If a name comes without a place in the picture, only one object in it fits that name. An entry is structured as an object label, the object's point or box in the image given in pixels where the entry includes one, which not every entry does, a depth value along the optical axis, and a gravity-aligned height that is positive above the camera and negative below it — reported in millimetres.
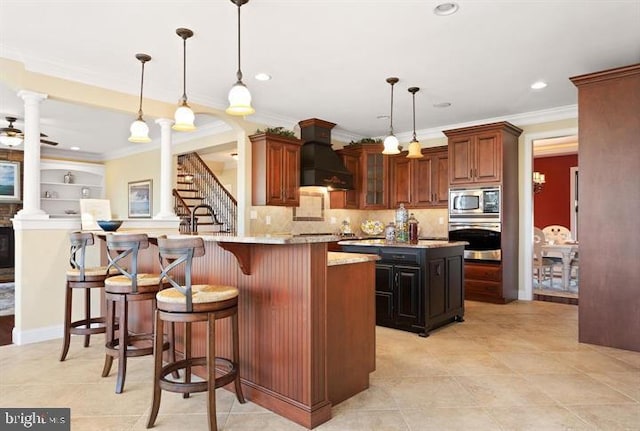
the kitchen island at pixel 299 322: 2270 -648
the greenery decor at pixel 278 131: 5757 +1288
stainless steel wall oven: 5633 -292
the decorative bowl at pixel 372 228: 6953 -170
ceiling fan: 6172 +1286
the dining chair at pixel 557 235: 7535 -319
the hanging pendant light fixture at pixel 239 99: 2943 +883
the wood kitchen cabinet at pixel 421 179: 6629 +678
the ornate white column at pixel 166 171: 4895 +583
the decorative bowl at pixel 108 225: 3975 -70
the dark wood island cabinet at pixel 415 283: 3984 -674
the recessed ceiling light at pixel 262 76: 4363 +1580
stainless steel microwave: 5650 +213
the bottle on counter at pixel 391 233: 4648 -173
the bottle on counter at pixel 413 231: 4433 -142
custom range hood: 6230 +973
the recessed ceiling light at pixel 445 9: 2947 +1582
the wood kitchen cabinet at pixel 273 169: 5746 +728
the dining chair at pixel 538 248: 6523 -485
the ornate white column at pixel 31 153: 3871 +634
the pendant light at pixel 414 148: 4680 +831
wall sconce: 8102 +785
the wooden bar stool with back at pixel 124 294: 2748 -551
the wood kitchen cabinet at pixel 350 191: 7234 +498
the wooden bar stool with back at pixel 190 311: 2184 -522
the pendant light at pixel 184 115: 3370 +884
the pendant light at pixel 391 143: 4475 +849
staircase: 8422 +439
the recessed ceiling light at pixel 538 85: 4611 +1573
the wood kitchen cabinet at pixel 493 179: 5594 +574
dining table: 6574 -592
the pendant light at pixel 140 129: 3758 +841
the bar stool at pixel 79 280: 3322 -525
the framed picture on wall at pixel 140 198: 8516 +433
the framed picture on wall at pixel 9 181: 8734 +816
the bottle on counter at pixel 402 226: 4551 -88
